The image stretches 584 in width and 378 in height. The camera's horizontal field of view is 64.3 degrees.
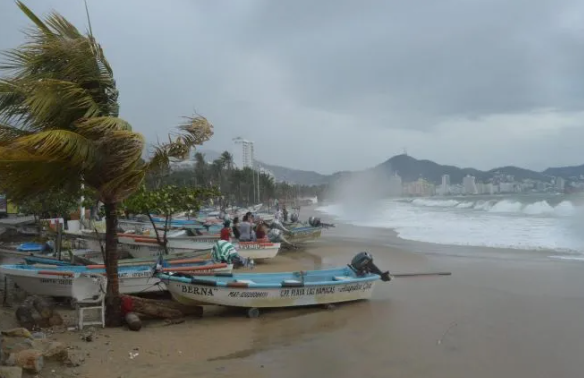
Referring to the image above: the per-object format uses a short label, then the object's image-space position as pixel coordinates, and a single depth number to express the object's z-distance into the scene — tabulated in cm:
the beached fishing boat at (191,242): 1870
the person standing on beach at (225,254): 1203
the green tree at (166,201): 1469
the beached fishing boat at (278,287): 985
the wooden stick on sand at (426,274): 1481
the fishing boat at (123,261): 1260
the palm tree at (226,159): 9375
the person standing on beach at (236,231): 1913
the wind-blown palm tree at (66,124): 689
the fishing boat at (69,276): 1063
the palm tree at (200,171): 8312
